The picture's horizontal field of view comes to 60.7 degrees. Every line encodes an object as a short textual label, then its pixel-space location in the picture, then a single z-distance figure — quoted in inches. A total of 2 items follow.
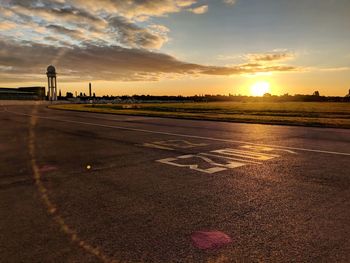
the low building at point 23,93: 5531.5
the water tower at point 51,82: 5226.4
